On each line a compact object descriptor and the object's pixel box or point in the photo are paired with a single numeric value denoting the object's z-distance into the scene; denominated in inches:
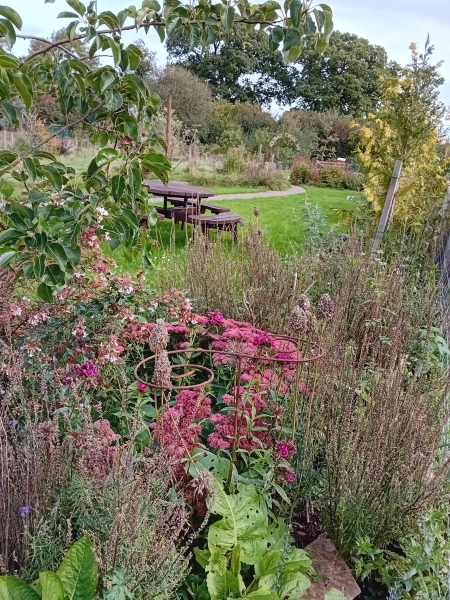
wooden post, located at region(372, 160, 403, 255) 215.3
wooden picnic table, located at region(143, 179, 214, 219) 289.6
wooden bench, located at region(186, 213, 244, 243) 241.6
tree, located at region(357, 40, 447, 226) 250.4
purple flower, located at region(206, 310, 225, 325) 106.0
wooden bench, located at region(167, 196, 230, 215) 306.7
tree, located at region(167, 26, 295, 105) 1473.9
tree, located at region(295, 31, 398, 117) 1501.0
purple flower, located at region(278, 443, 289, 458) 70.4
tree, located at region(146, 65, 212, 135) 979.3
